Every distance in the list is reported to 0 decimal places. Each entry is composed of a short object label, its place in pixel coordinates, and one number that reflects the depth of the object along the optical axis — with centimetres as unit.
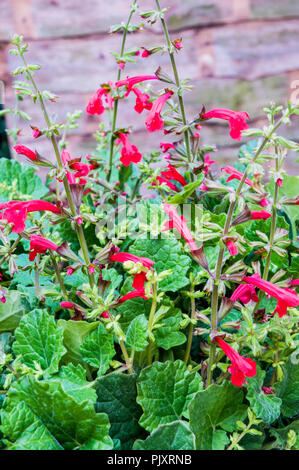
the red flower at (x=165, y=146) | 92
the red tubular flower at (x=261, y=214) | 85
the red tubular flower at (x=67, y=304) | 85
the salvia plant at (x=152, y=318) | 81
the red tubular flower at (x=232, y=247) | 78
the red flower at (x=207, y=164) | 91
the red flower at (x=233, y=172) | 88
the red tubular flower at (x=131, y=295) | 84
